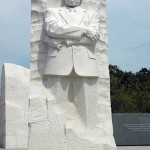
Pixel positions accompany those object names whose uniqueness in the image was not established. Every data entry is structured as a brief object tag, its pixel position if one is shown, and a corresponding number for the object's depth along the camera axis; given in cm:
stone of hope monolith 640
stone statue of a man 648
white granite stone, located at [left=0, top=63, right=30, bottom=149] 1231
